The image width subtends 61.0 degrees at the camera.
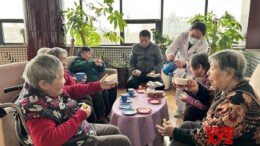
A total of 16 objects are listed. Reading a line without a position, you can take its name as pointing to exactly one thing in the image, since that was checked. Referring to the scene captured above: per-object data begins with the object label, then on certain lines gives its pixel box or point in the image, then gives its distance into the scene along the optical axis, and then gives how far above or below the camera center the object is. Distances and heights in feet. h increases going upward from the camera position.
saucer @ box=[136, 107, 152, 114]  6.53 -2.05
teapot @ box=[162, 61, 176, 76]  8.78 -1.05
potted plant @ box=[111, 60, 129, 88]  14.04 -1.83
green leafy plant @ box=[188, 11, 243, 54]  12.24 +0.60
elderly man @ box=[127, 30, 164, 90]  10.43 -0.98
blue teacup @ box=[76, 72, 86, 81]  8.21 -1.30
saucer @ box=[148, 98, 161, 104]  7.35 -1.99
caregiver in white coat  8.65 -0.29
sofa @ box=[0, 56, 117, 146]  5.47 -1.79
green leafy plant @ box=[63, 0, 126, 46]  12.72 +1.13
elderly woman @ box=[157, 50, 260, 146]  3.55 -1.13
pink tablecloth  6.29 -2.42
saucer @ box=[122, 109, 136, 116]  6.42 -2.07
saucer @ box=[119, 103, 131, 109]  6.89 -2.03
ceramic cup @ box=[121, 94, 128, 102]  7.45 -1.90
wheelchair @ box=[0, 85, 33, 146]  4.31 -1.82
